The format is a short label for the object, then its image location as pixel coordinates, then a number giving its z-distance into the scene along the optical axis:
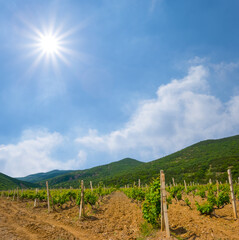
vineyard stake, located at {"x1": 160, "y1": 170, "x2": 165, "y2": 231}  7.59
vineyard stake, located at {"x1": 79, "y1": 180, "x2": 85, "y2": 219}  12.36
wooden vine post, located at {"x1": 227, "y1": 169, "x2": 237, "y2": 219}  9.87
